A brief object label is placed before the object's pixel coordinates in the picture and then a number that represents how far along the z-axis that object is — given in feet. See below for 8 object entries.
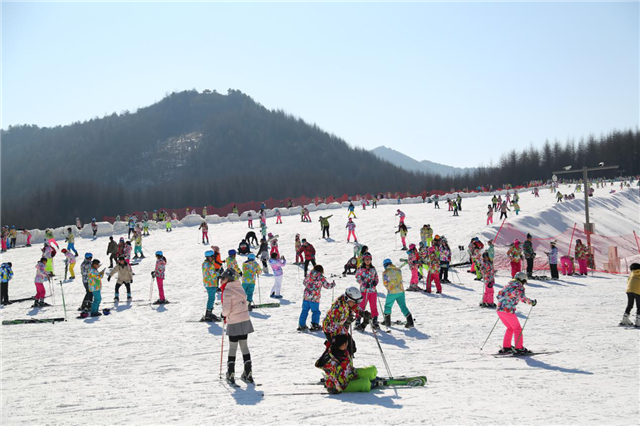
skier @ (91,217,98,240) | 107.65
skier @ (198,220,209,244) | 91.61
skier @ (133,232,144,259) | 78.08
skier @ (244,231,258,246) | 83.15
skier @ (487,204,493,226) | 95.53
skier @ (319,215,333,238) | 89.59
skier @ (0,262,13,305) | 48.85
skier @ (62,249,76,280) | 64.15
